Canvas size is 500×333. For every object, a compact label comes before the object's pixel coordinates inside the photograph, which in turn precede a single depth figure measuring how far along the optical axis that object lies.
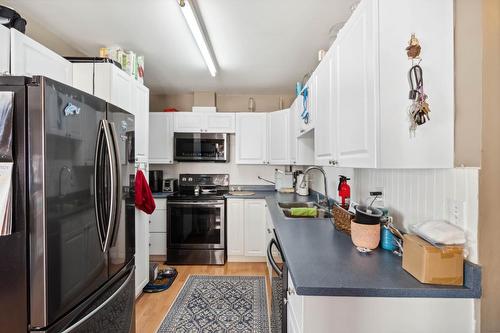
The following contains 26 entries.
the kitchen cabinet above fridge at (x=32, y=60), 1.35
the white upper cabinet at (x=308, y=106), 1.97
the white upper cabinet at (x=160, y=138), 3.60
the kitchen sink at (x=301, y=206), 2.21
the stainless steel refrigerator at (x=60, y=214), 0.96
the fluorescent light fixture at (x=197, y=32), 1.64
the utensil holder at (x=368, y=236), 1.28
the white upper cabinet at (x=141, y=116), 2.35
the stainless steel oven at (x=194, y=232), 3.28
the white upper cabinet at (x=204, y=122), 3.64
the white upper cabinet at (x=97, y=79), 1.94
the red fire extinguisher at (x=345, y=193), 2.01
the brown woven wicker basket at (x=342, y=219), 1.57
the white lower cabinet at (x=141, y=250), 2.35
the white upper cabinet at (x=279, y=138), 3.35
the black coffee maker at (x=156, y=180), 3.65
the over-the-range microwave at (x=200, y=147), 3.62
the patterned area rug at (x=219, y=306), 2.05
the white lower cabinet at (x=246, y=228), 3.34
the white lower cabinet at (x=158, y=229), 3.31
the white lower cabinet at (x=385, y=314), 0.90
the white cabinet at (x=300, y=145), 2.85
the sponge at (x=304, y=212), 2.19
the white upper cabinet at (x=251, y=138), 3.68
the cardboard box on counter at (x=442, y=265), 0.91
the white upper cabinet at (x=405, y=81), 0.96
